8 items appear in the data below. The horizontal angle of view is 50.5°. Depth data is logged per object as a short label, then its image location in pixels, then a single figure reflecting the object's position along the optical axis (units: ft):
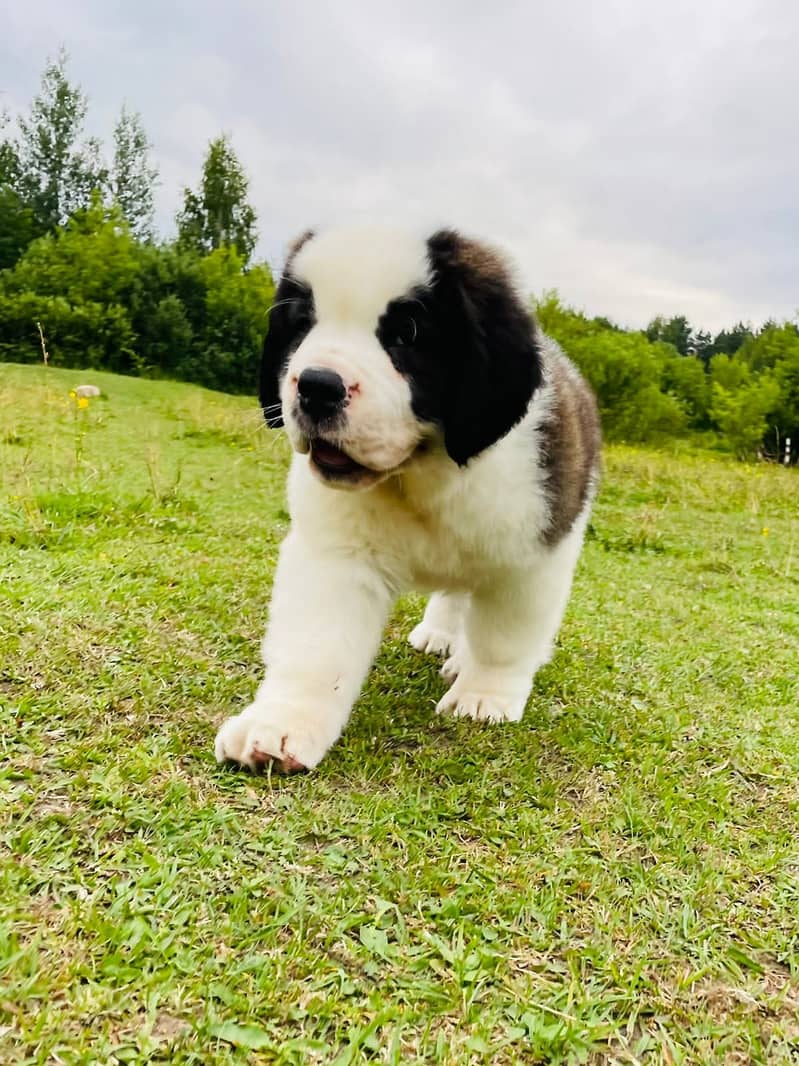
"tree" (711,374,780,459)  94.63
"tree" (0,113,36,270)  104.06
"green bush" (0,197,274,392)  81.35
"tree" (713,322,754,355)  239.50
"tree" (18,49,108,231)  125.39
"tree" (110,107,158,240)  134.21
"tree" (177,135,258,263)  128.77
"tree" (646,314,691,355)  244.01
